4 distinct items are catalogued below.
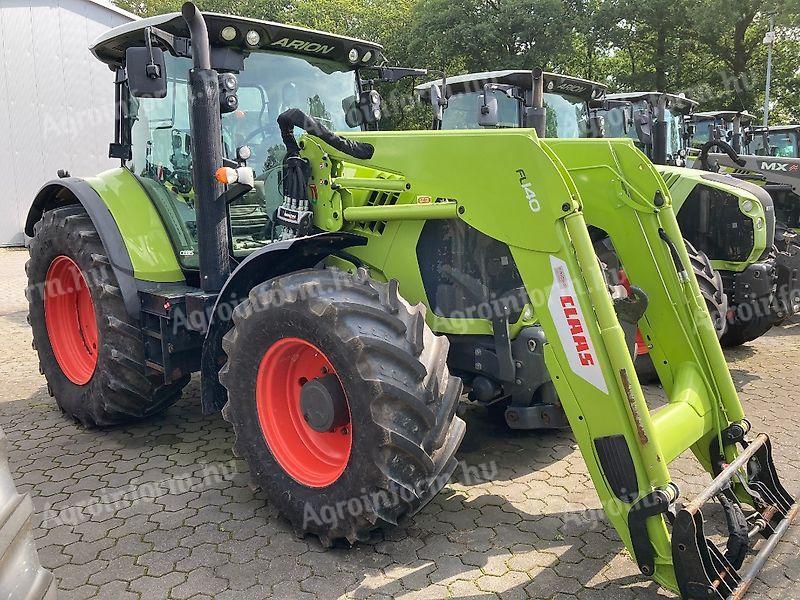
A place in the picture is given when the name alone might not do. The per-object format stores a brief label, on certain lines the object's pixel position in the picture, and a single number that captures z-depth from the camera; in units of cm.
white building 1400
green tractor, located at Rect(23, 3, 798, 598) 272
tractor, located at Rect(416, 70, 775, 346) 575
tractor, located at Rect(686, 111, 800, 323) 618
